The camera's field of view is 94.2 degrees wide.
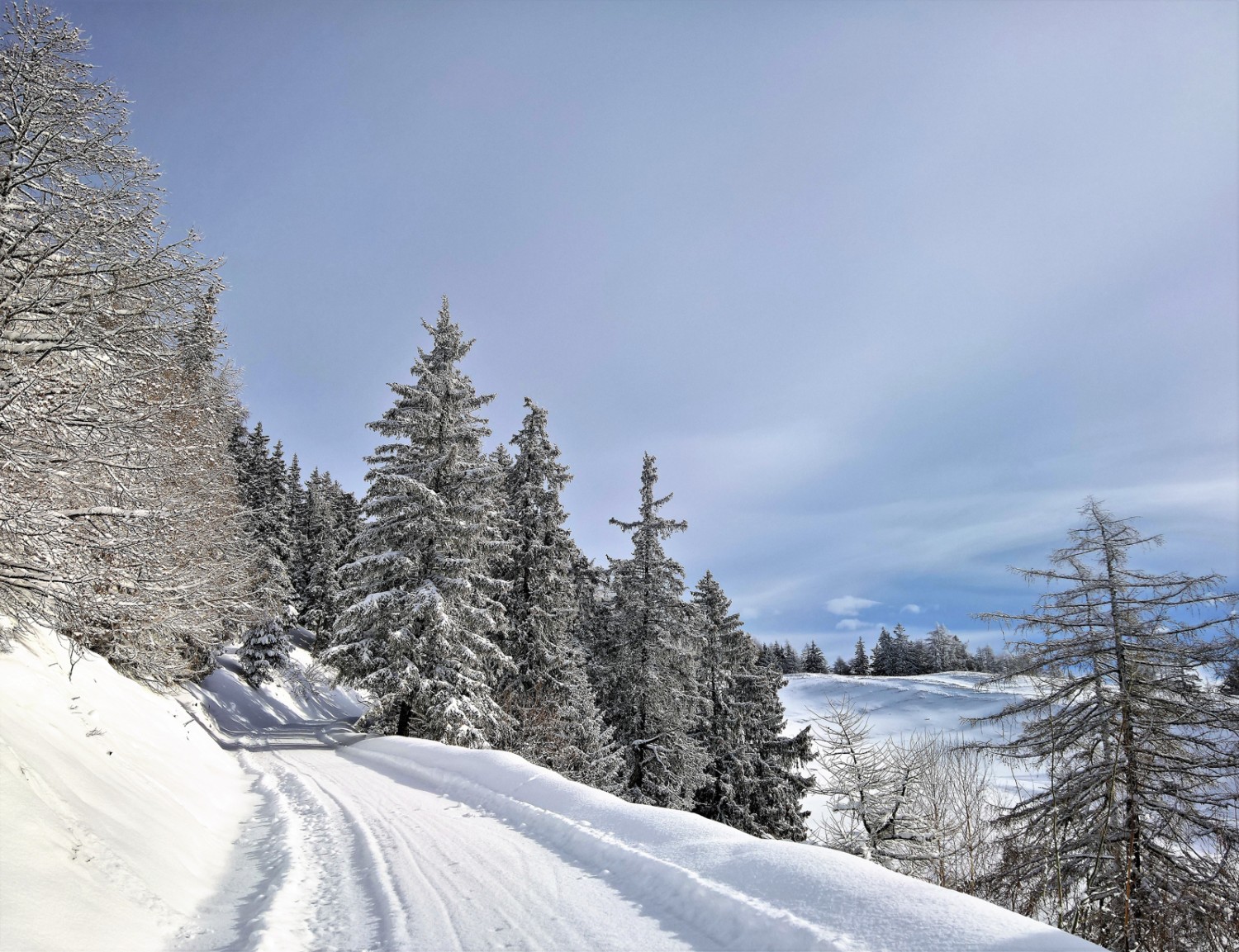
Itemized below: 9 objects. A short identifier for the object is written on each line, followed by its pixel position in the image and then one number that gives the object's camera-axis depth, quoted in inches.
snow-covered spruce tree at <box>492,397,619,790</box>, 810.0
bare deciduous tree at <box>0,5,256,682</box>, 215.8
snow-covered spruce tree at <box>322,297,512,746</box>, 720.3
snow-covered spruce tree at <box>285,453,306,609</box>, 1788.9
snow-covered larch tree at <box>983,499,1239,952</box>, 374.0
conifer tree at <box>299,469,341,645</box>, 1745.8
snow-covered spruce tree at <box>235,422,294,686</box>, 1198.9
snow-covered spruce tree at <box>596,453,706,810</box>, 929.5
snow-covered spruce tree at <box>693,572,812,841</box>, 1093.1
